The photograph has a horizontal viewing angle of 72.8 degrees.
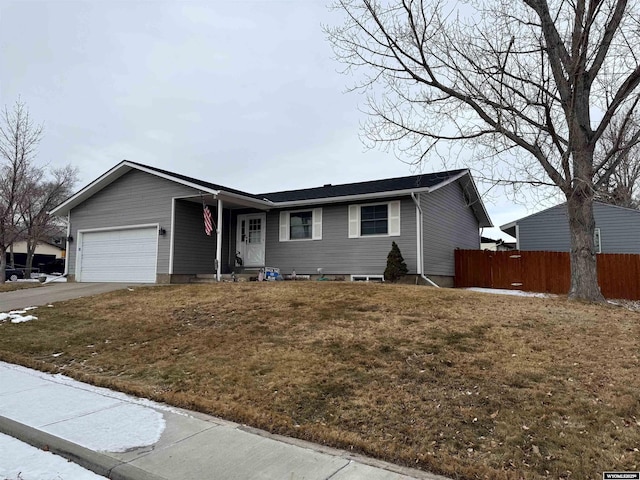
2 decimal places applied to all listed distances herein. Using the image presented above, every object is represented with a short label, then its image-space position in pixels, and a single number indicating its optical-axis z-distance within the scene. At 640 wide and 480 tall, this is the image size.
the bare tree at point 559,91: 10.75
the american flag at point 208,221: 15.27
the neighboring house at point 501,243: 28.69
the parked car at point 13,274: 32.89
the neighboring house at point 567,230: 19.85
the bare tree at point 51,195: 38.47
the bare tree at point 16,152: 19.67
